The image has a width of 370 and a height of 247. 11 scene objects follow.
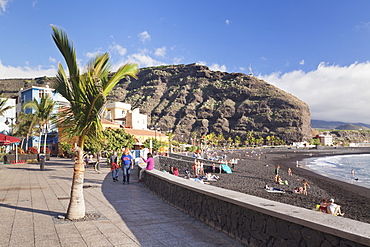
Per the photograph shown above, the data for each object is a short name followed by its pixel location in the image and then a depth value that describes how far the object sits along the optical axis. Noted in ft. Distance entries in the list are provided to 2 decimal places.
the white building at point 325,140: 488.85
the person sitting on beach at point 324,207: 38.69
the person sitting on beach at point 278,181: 76.84
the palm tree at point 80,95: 18.45
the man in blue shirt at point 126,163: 38.67
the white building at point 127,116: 211.61
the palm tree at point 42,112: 97.96
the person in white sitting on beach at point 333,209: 36.71
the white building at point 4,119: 130.00
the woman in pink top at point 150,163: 35.58
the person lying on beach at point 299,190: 62.54
